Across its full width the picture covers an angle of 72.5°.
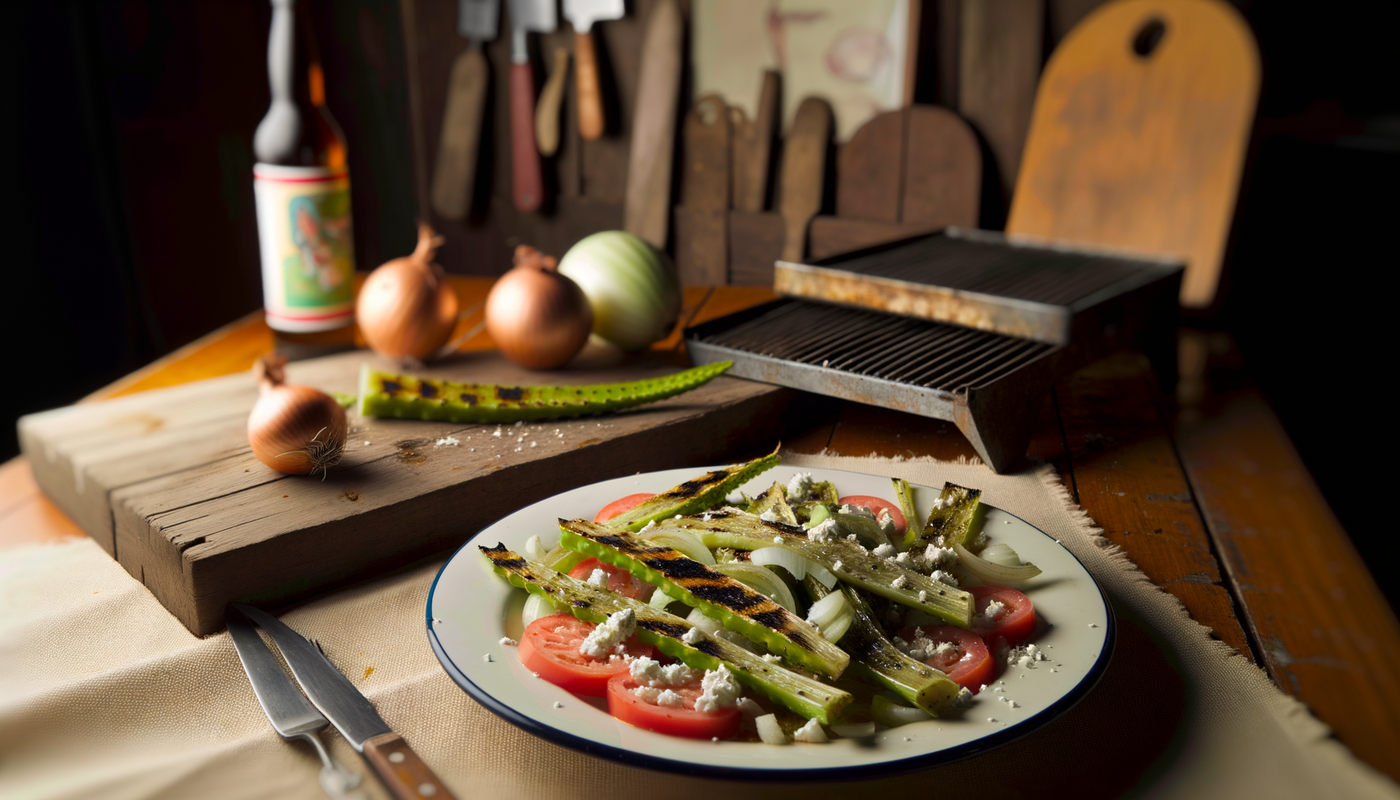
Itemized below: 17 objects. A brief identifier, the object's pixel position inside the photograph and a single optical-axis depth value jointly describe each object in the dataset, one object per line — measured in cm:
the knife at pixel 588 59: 248
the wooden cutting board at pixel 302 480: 85
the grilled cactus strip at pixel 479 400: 114
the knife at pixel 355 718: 56
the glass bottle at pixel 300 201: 135
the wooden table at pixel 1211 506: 78
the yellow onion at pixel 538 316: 132
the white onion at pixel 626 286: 144
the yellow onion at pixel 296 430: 96
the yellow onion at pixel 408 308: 133
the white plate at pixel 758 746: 56
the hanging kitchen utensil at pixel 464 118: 266
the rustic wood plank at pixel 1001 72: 214
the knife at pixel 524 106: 254
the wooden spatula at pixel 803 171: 232
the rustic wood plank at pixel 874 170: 224
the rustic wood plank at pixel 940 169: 219
